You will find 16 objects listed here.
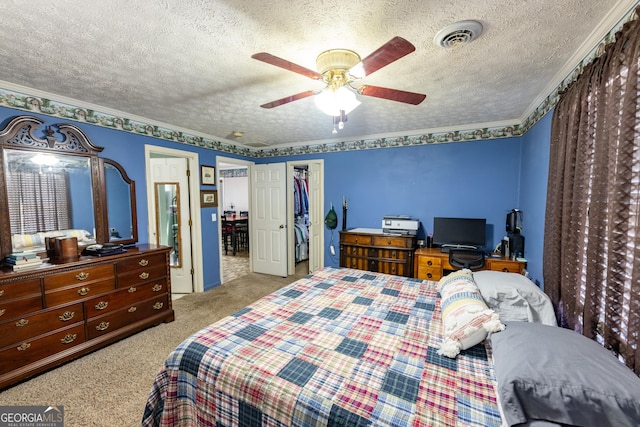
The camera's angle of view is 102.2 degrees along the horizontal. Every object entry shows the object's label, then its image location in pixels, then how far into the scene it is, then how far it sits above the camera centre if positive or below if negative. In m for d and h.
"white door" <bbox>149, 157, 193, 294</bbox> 3.75 -0.19
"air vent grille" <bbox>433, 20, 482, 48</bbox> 1.38 +0.91
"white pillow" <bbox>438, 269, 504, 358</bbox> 1.32 -0.67
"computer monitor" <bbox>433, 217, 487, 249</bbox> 3.29 -0.46
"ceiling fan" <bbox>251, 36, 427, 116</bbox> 1.40 +0.69
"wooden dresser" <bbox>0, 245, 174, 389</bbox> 1.94 -0.95
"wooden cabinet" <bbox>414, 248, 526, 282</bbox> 3.20 -0.83
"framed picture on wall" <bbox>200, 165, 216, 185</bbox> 3.90 +0.38
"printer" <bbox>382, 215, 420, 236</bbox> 3.57 -0.38
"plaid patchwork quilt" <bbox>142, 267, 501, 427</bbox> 0.98 -0.79
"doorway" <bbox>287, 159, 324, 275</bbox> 4.51 -0.28
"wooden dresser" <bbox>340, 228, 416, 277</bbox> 3.52 -0.76
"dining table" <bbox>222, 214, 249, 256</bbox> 6.48 -0.66
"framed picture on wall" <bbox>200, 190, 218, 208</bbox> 3.93 +0.02
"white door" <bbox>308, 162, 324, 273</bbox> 4.57 -0.35
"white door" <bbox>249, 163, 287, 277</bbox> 4.59 -0.36
